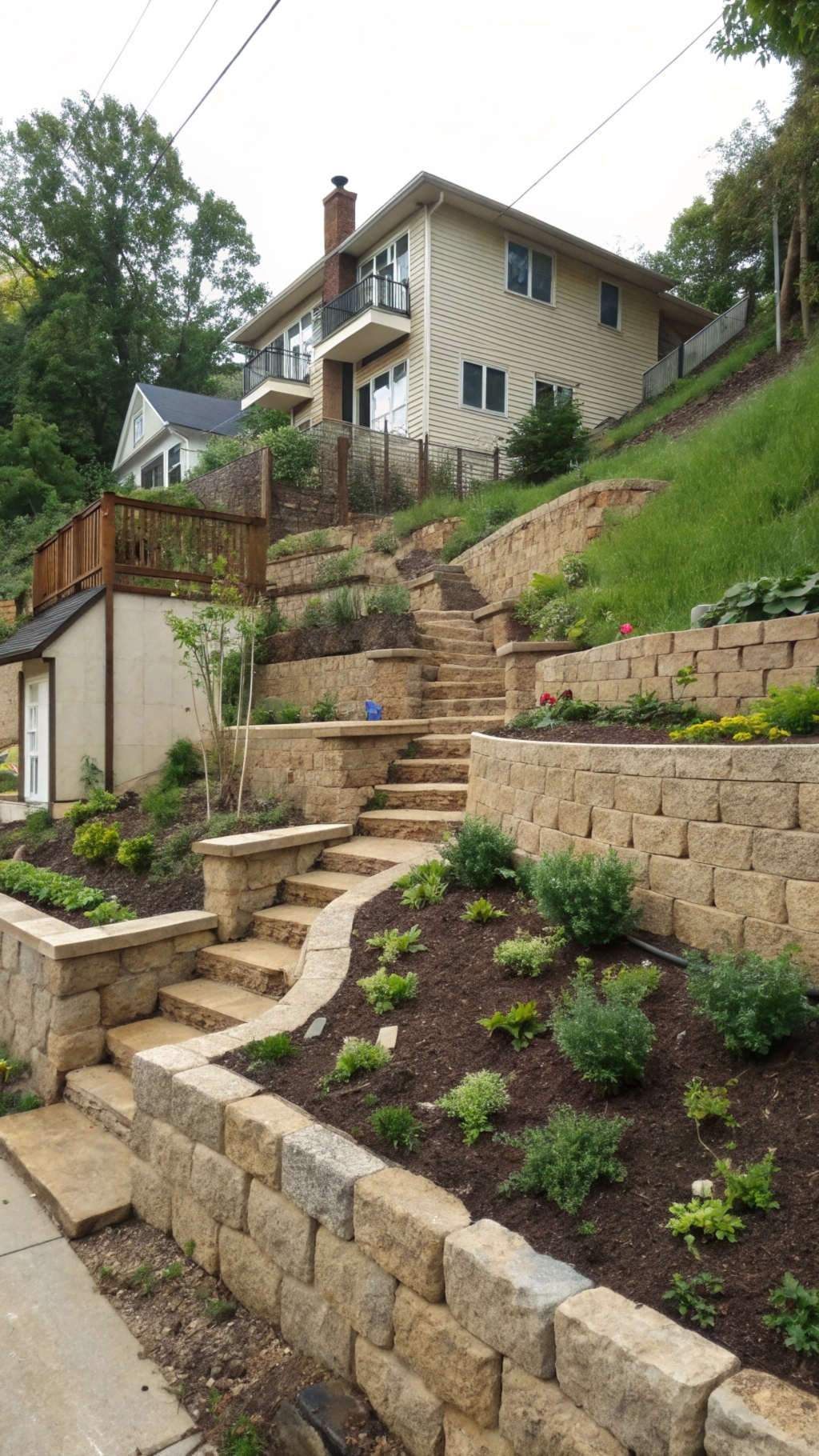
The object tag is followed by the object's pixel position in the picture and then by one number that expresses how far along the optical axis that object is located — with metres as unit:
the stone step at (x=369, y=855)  5.66
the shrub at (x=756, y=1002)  2.62
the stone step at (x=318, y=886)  5.48
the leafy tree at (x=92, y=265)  28.72
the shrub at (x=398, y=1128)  2.75
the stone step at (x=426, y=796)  6.45
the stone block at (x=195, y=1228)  3.17
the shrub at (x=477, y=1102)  2.76
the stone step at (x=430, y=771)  6.88
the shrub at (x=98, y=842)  6.92
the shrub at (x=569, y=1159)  2.37
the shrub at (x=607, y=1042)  2.70
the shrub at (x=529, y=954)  3.59
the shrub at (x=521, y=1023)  3.19
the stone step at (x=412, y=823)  6.04
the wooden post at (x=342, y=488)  14.81
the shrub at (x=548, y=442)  14.27
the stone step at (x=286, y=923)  5.20
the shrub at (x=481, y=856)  4.50
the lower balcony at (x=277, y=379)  19.25
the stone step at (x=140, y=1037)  4.68
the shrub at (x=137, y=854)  6.61
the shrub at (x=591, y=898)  3.45
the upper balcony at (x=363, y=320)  16.77
